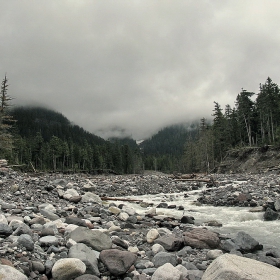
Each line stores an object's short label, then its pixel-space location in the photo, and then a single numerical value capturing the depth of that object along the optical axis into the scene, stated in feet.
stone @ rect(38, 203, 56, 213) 29.18
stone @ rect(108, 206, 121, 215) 33.63
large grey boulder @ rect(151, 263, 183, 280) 13.56
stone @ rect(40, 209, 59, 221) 26.16
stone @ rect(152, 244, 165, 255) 19.51
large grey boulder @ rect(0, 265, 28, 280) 10.95
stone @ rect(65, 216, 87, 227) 23.84
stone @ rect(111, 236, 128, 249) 19.38
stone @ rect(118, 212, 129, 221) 31.47
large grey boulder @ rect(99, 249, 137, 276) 14.66
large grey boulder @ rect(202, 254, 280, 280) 11.35
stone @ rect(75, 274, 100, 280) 12.85
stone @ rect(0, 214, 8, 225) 19.14
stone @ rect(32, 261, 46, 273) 13.34
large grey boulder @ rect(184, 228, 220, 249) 22.02
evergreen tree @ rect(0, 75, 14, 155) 104.16
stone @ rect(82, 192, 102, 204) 40.98
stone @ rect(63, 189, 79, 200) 40.78
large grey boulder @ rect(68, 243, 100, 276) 14.17
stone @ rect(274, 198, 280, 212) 38.31
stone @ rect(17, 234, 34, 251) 14.91
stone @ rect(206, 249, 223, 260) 19.24
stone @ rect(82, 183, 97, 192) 58.54
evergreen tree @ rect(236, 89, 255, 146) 177.44
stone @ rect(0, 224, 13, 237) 16.19
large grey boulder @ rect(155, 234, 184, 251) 20.68
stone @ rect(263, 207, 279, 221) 35.12
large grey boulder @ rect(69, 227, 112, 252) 17.49
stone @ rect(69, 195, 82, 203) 39.37
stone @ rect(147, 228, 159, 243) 22.29
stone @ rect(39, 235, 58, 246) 16.72
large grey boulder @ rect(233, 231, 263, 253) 21.70
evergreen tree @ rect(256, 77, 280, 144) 166.09
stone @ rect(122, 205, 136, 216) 34.83
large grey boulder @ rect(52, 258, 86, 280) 13.02
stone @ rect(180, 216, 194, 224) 32.82
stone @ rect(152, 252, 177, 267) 16.84
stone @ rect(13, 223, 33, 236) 16.97
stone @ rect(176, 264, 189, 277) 15.02
